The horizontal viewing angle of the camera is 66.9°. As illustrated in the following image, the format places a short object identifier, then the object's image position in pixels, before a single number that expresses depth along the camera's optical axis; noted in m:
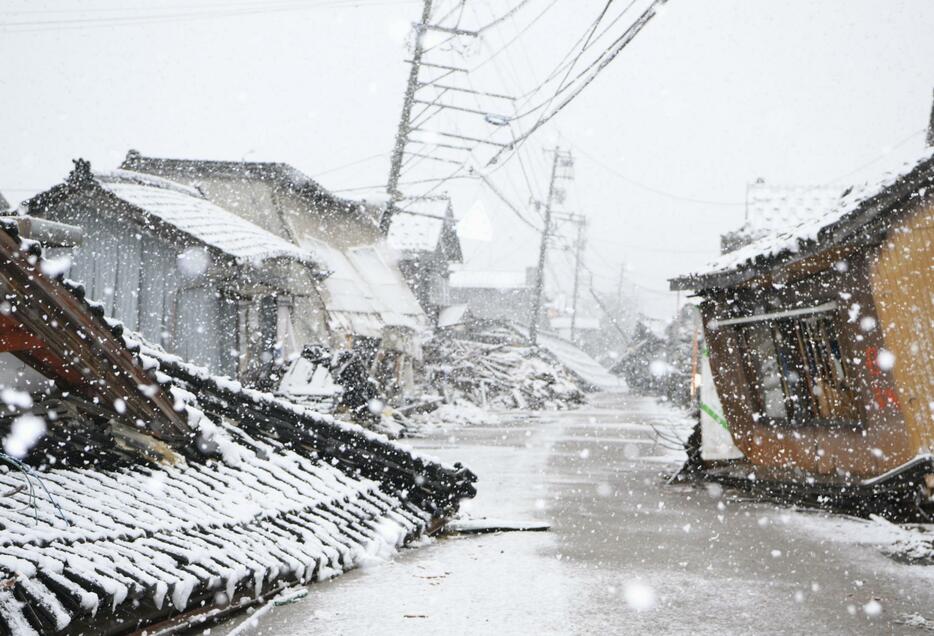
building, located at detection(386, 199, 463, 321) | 35.16
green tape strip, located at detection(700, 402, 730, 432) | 11.17
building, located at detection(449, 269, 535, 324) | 64.00
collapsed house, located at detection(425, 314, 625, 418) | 30.16
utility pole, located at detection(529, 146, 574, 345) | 40.69
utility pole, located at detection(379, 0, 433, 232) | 22.08
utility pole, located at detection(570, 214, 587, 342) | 56.58
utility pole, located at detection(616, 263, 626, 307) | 92.00
